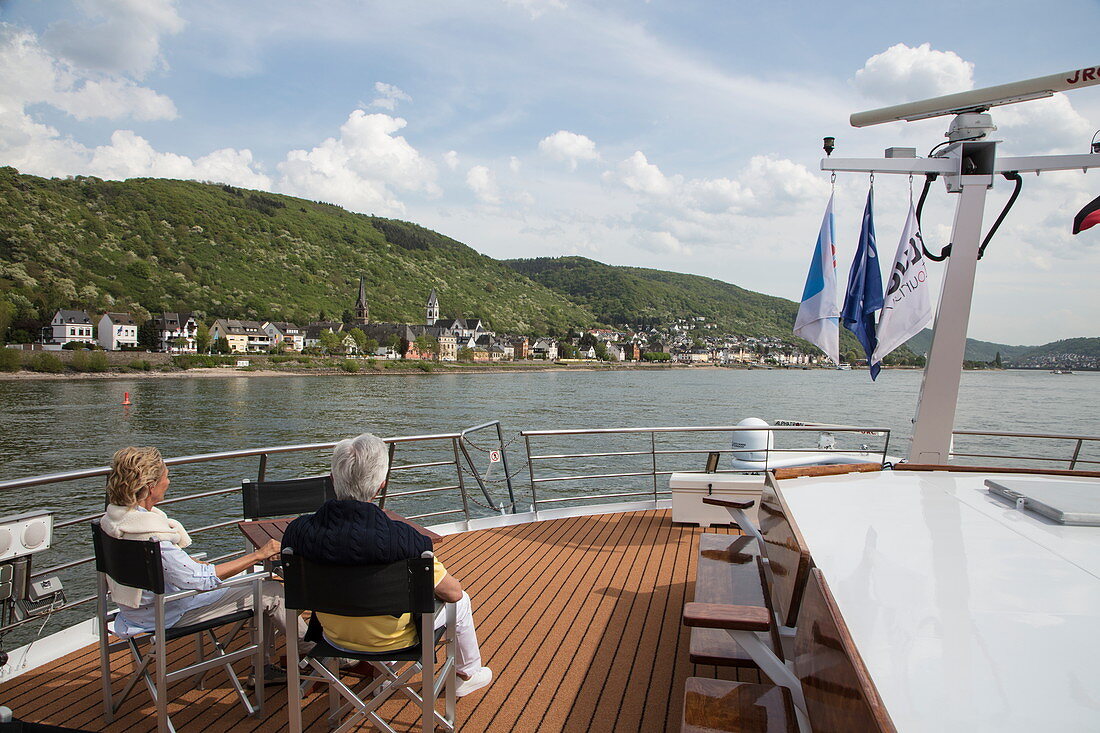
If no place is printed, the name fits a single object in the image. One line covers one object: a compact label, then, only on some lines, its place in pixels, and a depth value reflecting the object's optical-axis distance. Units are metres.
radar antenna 4.08
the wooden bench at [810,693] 1.19
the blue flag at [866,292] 4.58
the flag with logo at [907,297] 4.28
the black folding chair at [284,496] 3.32
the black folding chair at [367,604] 2.03
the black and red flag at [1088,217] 3.68
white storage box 5.37
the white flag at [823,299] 4.65
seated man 2.04
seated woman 2.39
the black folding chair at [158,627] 2.27
